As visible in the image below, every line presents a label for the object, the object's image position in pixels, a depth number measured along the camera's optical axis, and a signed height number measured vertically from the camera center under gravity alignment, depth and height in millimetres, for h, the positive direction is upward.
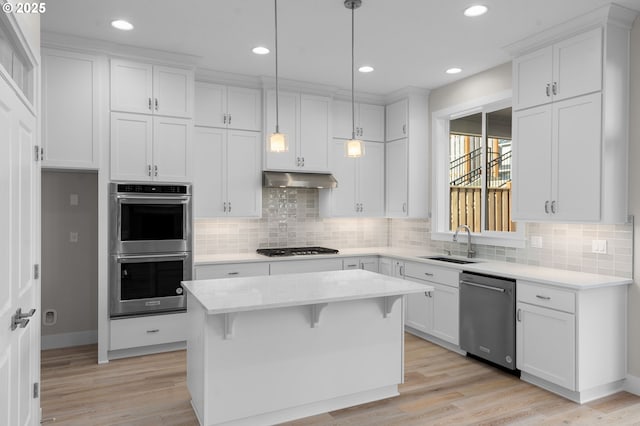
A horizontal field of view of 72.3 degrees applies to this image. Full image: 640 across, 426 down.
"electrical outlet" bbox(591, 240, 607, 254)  3480 -289
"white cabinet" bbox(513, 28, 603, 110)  3264 +1115
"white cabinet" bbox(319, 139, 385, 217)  5434 +311
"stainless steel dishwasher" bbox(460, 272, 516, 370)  3621 -941
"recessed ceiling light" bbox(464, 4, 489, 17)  3139 +1455
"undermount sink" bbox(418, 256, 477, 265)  4480 -526
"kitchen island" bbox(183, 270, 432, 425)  2627 -894
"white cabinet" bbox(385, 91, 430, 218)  5289 +650
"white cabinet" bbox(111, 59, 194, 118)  4008 +1139
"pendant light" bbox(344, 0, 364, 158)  3055 +459
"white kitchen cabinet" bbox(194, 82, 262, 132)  4658 +1122
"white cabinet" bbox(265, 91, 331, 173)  4965 +937
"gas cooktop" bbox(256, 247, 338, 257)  4873 -481
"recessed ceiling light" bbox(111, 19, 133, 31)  3424 +1471
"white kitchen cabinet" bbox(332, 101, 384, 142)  5457 +1131
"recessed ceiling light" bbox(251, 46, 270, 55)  3960 +1460
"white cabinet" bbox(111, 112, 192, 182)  4008 +580
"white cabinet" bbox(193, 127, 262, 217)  4641 +396
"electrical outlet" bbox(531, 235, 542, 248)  4007 -285
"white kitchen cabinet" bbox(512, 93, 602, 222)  3273 +395
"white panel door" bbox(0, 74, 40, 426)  1810 -233
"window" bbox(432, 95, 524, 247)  4543 +418
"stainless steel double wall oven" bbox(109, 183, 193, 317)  3998 -355
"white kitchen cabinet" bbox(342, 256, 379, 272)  5066 -627
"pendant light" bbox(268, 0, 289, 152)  2818 +435
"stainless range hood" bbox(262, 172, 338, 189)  4879 +341
